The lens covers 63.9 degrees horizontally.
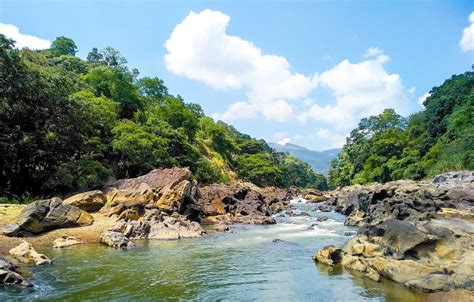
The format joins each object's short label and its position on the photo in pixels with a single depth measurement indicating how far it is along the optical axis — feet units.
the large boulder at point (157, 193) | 99.60
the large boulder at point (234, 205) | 125.70
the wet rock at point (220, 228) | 102.96
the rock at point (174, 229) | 87.96
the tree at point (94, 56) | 397.68
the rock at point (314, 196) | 237.25
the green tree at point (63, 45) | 377.09
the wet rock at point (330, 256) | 64.88
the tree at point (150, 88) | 307.99
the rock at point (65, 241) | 73.92
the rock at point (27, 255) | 60.23
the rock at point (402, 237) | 57.41
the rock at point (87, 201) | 96.63
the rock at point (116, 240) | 75.82
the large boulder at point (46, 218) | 75.72
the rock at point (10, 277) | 46.65
